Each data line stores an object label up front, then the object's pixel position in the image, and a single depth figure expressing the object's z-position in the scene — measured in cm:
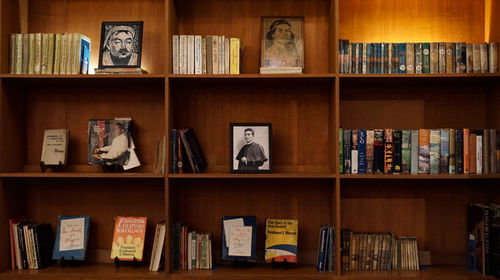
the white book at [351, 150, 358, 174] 258
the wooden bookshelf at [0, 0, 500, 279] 281
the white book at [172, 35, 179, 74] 262
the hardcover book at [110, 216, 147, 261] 269
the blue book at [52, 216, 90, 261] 270
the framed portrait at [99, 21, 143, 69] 271
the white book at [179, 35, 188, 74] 262
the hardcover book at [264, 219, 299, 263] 265
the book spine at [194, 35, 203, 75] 263
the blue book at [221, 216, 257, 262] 265
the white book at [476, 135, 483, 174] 255
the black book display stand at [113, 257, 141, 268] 269
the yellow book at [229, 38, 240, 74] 264
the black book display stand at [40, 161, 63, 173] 277
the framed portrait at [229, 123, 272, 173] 264
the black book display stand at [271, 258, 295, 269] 265
